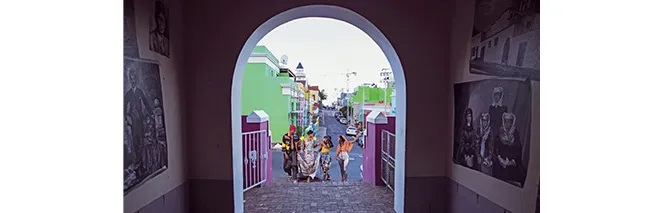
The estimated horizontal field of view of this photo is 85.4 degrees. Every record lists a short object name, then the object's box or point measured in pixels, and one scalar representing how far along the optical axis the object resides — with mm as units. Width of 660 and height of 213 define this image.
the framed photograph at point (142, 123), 1968
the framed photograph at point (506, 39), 1873
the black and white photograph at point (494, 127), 2002
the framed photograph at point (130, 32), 1908
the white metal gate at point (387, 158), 4754
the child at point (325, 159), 7973
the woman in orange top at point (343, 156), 7113
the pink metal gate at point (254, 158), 4962
